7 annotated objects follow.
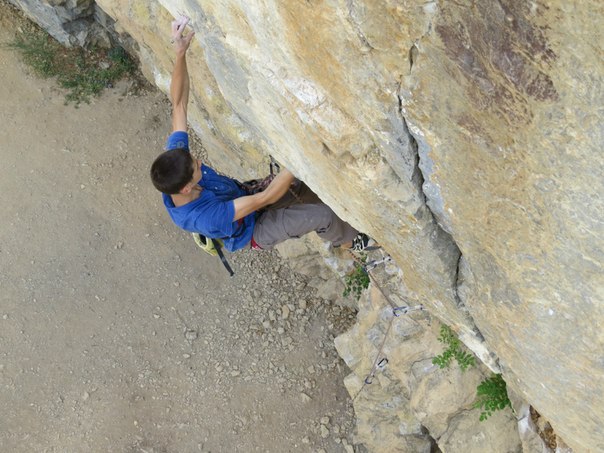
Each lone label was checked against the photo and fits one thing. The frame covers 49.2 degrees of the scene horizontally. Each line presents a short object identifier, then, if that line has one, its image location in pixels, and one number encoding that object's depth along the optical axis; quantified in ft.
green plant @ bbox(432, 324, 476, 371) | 22.88
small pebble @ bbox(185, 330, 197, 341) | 36.60
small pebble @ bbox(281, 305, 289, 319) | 37.06
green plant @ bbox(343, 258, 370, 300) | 31.24
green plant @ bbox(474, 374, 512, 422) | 21.91
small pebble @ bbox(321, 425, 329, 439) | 34.47
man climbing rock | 18.40
